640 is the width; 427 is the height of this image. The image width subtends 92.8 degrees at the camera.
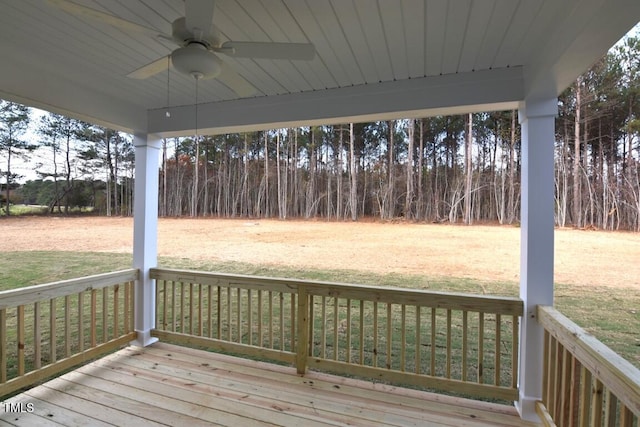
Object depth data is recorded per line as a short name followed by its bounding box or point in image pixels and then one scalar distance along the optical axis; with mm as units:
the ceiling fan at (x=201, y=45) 1152
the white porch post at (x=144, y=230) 3182
